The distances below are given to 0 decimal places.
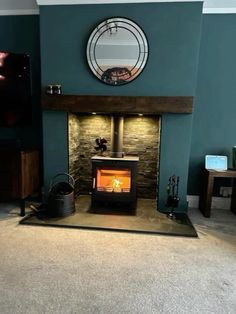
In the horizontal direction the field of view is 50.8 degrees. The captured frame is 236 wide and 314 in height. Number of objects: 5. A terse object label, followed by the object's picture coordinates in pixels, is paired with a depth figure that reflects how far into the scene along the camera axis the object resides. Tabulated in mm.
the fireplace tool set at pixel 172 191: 3083
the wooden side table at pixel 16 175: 2971
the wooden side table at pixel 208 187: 3059
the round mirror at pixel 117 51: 3018
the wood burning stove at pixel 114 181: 3150
